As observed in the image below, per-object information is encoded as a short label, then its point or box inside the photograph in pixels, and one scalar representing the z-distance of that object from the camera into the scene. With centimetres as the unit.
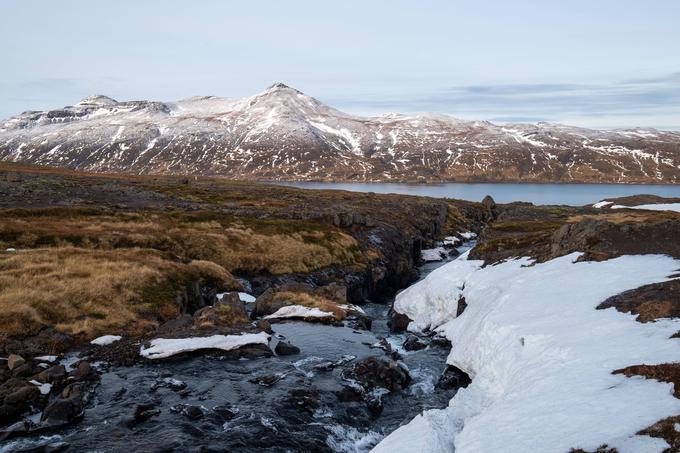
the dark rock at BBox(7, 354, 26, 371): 2245
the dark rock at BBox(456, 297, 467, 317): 3478
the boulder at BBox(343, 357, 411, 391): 2514
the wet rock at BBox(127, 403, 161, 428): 1903
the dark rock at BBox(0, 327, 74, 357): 2436
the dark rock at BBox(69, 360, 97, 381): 2217
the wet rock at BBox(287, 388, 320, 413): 2180
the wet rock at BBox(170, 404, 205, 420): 1974
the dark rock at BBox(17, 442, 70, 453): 1678
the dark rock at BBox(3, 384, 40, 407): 1942
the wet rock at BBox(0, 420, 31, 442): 1758
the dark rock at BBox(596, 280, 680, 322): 1816
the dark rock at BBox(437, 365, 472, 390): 2555
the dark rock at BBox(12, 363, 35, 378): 2173
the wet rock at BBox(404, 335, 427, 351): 3241
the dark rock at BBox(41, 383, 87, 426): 1861
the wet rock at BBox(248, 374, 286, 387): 2377
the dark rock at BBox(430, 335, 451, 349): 3181
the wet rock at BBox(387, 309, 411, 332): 3881
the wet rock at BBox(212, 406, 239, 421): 2005
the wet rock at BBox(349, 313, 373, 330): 3659
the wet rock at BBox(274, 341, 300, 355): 2844
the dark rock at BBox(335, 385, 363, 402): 2316
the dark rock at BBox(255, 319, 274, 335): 3161
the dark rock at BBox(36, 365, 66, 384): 2152
